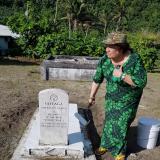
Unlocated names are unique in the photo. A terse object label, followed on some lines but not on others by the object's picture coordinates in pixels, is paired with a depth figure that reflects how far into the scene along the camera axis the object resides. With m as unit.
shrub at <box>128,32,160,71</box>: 9.30
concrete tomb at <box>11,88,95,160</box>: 3.16
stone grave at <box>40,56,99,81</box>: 6.92
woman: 2.79
